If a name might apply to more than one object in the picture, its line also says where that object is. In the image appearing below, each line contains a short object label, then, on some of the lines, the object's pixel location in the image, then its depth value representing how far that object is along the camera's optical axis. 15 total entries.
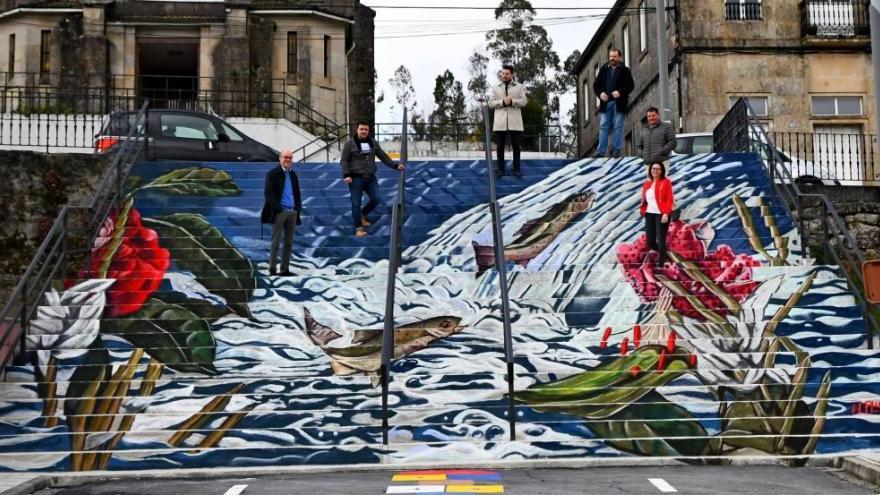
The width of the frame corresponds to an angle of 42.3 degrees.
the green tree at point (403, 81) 81.50
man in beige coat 17.91
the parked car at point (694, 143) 22.34
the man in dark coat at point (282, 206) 15.06
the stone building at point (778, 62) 29.02
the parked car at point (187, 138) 19.66
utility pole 22.54
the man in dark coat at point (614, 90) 18.53
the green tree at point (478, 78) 72.31
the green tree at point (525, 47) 68.56
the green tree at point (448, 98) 72.25
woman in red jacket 14.84
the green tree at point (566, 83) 69.94
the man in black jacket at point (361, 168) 16.48
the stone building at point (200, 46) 33.75
